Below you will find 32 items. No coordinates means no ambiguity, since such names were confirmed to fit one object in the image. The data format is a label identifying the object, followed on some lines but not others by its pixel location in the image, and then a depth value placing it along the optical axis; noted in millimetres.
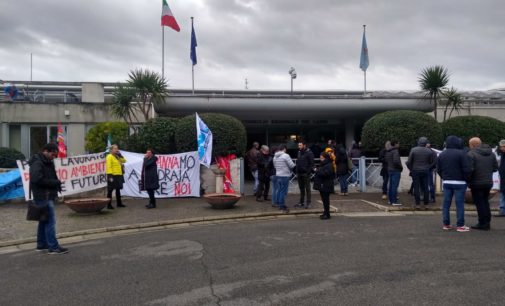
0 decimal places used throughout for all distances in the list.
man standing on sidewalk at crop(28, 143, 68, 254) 6770
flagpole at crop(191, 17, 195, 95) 20383
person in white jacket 10617
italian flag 18812
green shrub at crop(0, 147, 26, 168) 14938
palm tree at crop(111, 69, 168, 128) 15781
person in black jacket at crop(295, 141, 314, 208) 10688
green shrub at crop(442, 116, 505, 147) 16141
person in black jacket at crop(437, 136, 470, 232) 7855
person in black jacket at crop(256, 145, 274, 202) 12102
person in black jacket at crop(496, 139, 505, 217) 9328
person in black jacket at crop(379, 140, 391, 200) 12336
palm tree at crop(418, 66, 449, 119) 17453
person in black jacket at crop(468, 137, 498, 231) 7914
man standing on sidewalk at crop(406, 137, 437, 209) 10426
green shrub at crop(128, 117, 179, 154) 13766
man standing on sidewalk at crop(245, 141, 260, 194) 12695
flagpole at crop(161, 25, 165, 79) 19969
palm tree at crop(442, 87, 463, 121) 18375
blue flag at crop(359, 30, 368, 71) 22703
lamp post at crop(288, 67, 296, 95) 22672
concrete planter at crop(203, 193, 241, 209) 10727
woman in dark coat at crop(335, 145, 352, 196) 13198
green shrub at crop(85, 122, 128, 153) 15672
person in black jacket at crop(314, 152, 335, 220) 9391
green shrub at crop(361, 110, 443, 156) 14742
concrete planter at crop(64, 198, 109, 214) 10055
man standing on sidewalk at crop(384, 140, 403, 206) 11391
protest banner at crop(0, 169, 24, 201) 11844
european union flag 20438
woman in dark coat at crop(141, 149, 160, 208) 11086
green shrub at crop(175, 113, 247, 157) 13344
